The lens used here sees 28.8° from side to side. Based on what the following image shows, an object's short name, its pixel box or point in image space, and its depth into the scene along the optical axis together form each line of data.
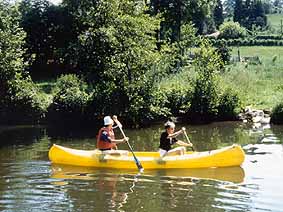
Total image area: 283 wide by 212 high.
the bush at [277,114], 24.91
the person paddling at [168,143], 15.95
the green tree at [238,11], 87.44
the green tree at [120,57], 25.56
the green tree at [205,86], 26.28
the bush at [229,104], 26.25
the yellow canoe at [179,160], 15.87
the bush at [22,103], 27.73
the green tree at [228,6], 113.61
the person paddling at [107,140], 16.39
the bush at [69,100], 27.39
